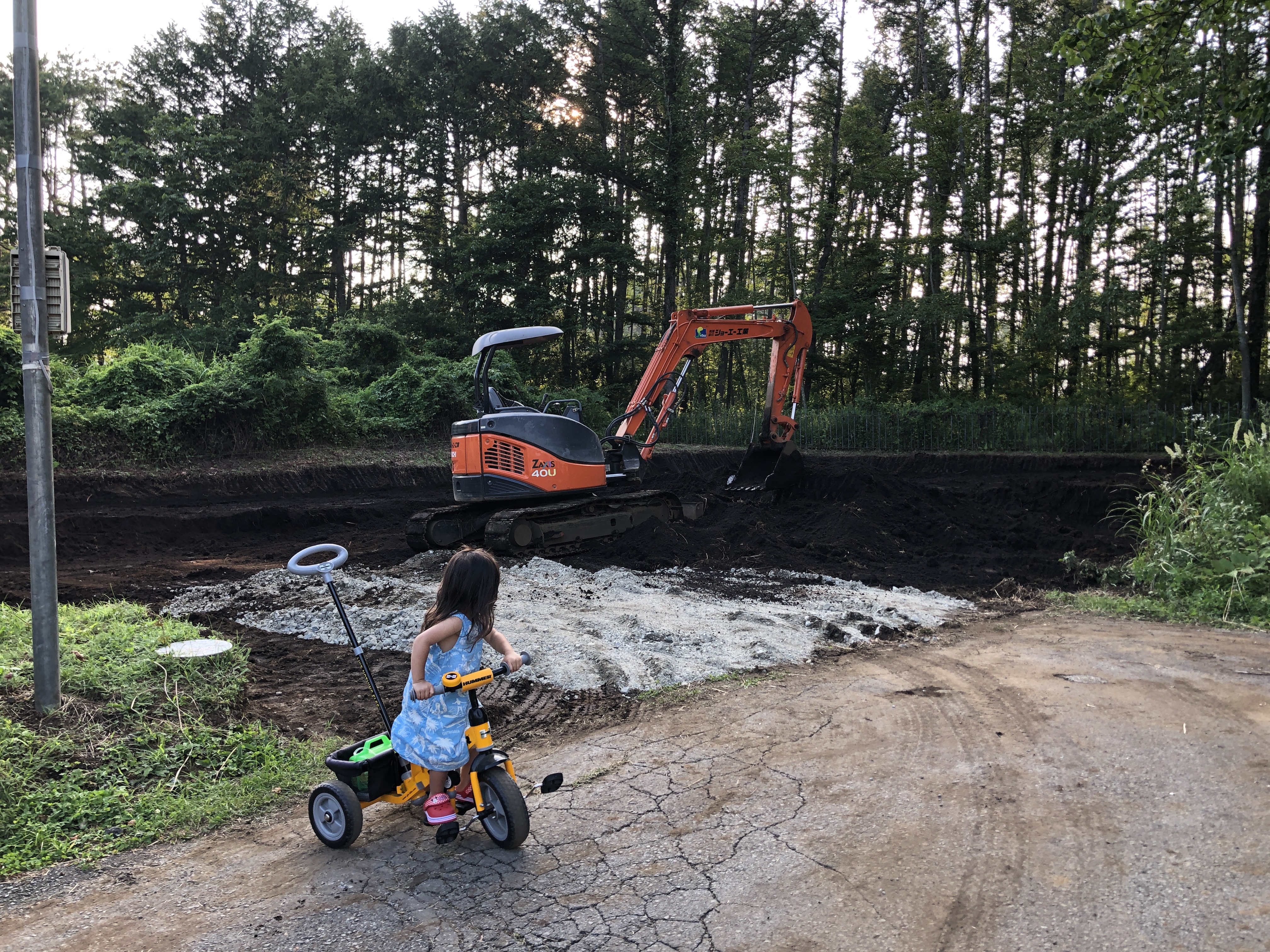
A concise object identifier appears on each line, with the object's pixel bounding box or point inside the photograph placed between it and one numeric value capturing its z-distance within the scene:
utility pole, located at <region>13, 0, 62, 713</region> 4.23
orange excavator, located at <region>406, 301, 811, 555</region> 10.06
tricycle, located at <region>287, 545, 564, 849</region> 3.29
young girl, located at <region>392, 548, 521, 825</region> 3.31
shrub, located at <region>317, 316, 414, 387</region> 21.94
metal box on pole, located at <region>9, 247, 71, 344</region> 4.32
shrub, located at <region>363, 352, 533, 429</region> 19.81
